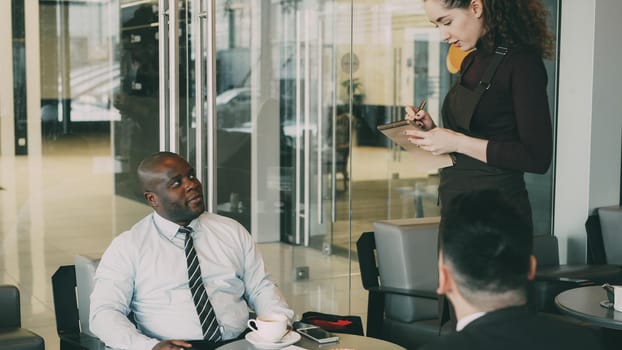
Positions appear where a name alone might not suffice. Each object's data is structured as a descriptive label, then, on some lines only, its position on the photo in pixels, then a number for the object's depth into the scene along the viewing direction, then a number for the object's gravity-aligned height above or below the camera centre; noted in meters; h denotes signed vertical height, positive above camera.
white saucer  3.13 -0.92
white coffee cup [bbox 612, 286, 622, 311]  3.90 -0.95
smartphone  3.28 -0.95
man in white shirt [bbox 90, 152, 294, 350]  3.63 -0.80
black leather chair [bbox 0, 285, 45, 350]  4.03 -1.17
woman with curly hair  3.18 -0.07
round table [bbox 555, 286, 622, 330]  3.81 -1.01
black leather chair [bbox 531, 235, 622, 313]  5.41 -1.22
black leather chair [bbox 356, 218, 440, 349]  4.86 -1.11
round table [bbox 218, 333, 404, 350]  3.21 -0.97
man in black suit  1.84 -0.43
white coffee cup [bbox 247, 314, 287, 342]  3.15 -0.88
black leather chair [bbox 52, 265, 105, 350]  3.78 -0.97
